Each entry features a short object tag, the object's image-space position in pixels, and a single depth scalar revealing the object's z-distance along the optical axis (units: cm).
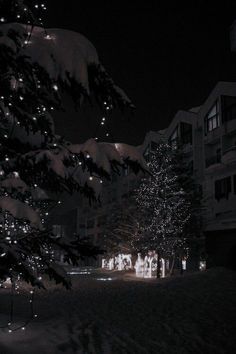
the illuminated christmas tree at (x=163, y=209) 3130
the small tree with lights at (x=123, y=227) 3519
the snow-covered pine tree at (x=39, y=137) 367
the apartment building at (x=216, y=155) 2312
